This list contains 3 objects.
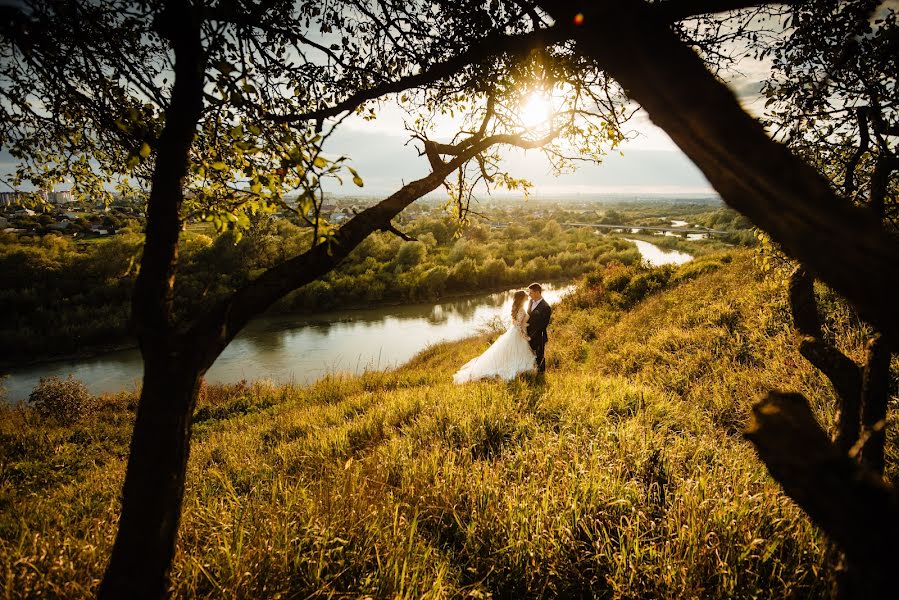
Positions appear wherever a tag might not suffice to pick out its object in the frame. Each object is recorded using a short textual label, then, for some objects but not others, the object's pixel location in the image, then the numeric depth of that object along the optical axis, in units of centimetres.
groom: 791
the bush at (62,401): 1026
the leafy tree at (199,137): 154
